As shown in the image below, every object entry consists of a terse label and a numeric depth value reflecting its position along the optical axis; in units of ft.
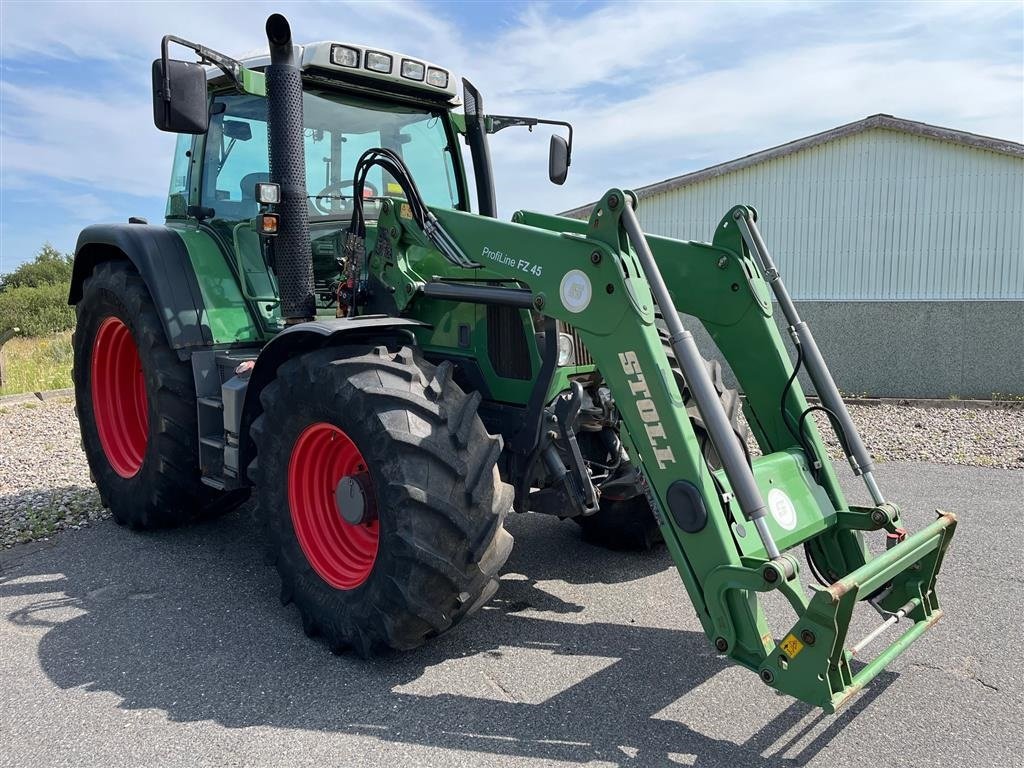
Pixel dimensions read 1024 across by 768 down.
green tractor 8.96
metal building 35.22
